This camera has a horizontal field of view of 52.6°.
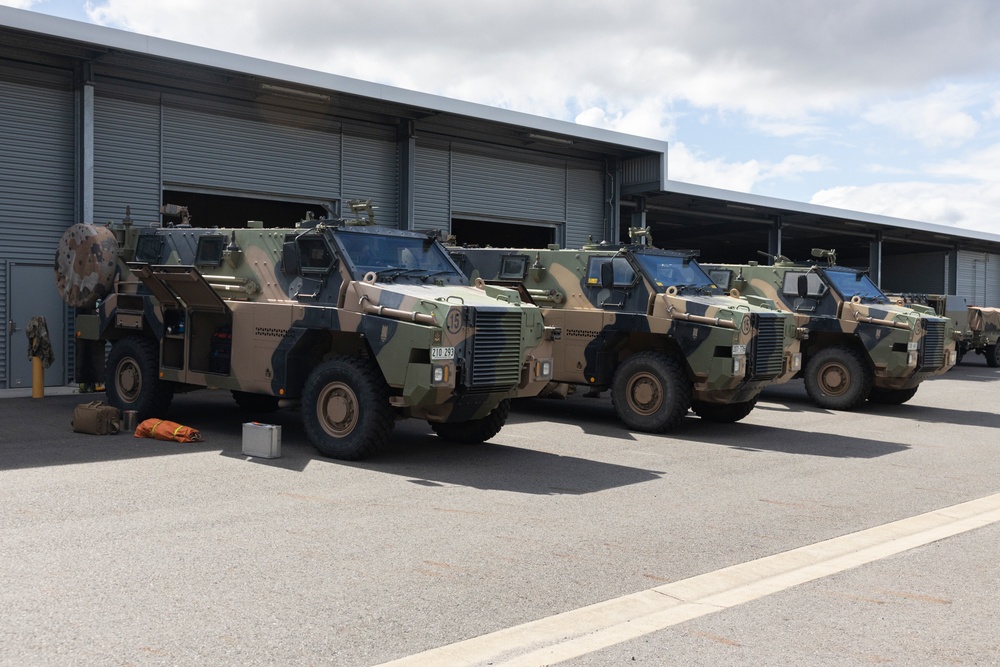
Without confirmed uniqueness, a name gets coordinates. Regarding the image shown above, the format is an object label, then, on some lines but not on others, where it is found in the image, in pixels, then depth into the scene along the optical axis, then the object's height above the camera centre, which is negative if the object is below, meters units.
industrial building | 14.84 +2.79
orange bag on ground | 10.22 -1.29
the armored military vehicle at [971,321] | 24.17 +0.03
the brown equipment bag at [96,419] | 10.48 -1.20
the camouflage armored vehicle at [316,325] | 9.13 -0.18
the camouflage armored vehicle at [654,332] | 11.87 -0.20
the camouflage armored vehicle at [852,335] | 14.96 -0.22
